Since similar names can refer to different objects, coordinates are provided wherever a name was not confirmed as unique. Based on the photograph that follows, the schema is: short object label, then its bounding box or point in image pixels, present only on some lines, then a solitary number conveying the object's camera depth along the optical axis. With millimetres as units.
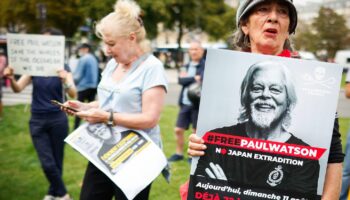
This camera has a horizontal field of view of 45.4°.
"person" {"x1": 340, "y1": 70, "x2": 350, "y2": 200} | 3879
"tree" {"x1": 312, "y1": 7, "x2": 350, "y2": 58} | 47656
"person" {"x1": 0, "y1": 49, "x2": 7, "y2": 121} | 10720
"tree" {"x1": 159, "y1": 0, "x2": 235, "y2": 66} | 38531
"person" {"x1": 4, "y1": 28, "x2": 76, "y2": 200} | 4477
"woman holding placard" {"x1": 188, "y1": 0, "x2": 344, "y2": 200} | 1635
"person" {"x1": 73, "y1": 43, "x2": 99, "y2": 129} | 8188
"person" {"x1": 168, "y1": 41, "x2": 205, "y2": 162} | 6309
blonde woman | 2672
